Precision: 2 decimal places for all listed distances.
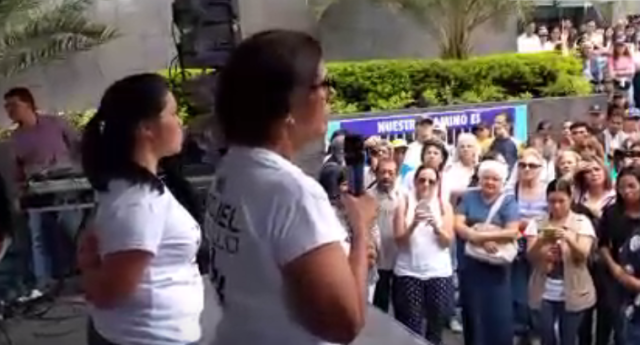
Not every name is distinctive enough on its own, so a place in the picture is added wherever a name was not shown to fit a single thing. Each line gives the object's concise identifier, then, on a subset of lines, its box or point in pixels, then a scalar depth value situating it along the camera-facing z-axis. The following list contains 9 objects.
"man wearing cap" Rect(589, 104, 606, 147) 9.28
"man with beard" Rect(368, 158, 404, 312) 6.27
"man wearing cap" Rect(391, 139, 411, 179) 7.14
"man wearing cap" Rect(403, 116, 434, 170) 7.47
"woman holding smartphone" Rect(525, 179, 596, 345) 5.76
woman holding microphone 1.85
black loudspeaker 6.03
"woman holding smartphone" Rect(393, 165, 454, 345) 6.12
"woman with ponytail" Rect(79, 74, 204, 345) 2.56
